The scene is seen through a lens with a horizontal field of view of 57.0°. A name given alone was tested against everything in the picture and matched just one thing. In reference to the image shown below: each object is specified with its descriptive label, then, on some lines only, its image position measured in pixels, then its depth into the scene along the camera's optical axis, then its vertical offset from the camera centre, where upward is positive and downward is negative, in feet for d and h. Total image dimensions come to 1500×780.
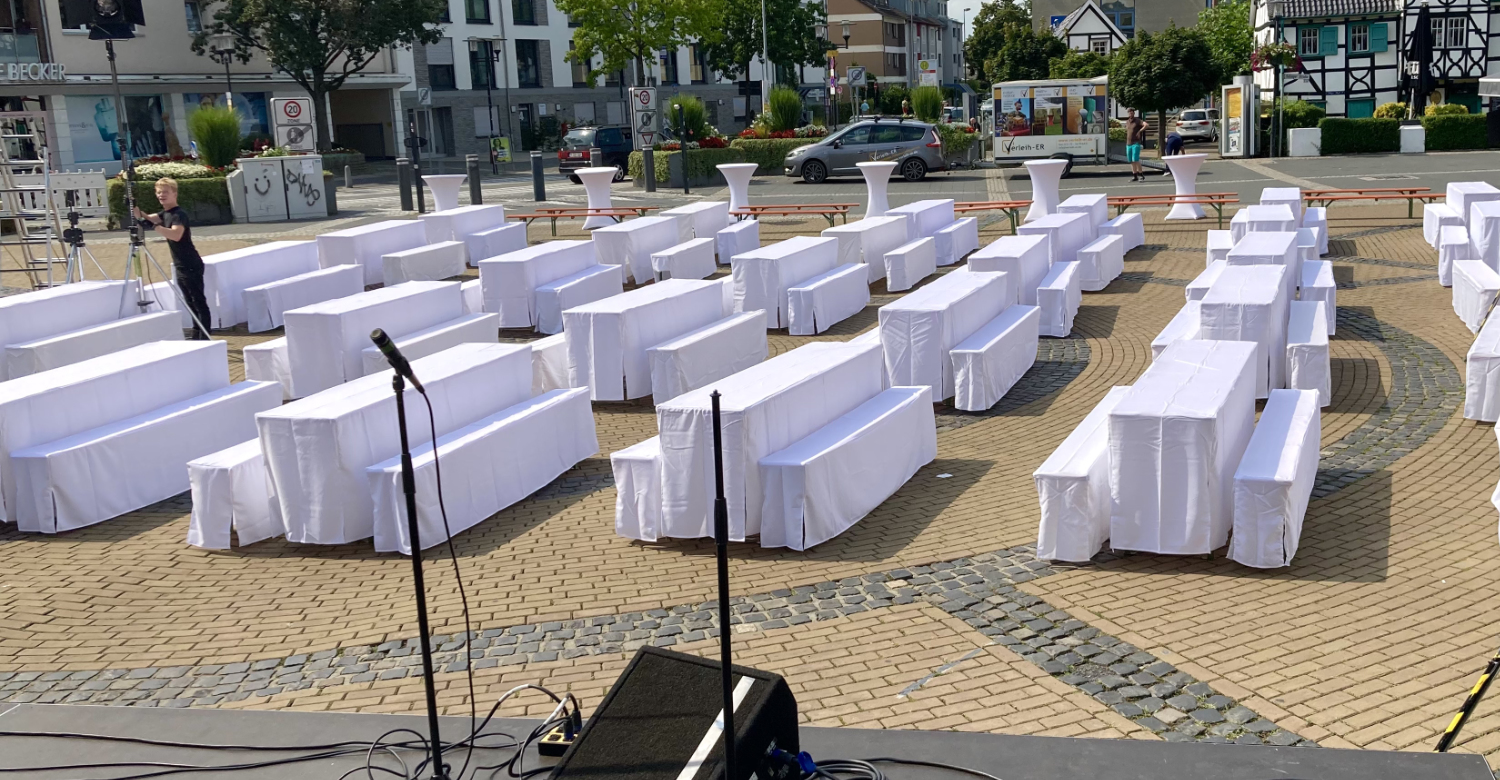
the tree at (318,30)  153.38 +16.06
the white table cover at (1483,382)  32.19 -6.36
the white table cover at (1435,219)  59.00 -4.71
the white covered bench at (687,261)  59.98 -4.66
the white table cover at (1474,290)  41.63 -5.59
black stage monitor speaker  14.57 -6.15
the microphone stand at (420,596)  14.74 -4.56
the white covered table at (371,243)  60.49 -3.19
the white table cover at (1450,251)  51.67 -5.29
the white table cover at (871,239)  58.95 -4.18
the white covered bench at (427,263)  59.72 -4.15
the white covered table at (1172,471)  24.39 -6.10
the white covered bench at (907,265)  57.72 -5.19
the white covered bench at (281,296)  53.31 -4.59
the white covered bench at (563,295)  50.60 -4.93
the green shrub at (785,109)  125.18 +3.44
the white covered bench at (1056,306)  46.73 -5.82
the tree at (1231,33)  175.83 +11.85
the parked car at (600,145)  132.46 +1.03
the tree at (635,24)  172.96 +16.39
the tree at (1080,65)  174.19 +8.26
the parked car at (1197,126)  167.43 -0.32
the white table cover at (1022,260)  46.80 -4.28
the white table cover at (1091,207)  64.44 -3.59
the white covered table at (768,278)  49.90 -4.64
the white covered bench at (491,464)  27.22 -6.33
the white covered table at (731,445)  26.48 -5.65
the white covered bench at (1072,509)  24.84 -6.74
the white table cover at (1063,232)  55.67 -4.10
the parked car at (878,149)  111.96 -0.55
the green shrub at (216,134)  94.32 +3.16
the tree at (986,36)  254.47 +18.25
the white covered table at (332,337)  39.01 -4.59
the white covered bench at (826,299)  48.91 -5.53
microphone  13.38 -1.82
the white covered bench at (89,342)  39.78 -4.56
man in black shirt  46.66 -2.12
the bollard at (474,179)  92.91 -0.91
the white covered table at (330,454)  27.35 -5.56
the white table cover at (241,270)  54.60 -3.71
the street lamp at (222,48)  133.18 +13.51
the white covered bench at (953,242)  65.26 -4.88
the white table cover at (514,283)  51.31 -4.41
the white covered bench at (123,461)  29.96 -6.13
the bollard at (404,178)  94.84 -0.57
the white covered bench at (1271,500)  23.86 -6.57
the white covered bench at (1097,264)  55.21 -5.33
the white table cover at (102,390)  30.58 -4.74
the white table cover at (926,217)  65.41 -3.70
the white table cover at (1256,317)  34.47 -4.87
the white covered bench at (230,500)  28.04 -6.46
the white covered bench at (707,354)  37.68 -5.67
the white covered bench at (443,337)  38.96 -5.02
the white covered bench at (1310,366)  35.29 -6.29
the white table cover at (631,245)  61.87 -3.93
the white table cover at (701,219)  68.80 -3.32
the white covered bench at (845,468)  26.32 -6.49
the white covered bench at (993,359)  37.04 -6.14
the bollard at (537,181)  101.45 -1.39
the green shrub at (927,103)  141.69 +3.63
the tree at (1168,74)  132.16 +4.88
